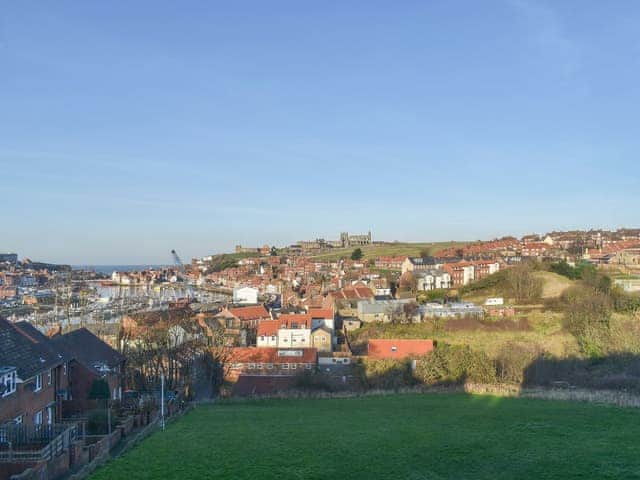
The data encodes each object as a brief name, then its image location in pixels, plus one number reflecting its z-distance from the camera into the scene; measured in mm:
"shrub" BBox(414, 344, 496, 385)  34906
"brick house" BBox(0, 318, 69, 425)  18125
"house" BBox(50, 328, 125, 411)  25562
